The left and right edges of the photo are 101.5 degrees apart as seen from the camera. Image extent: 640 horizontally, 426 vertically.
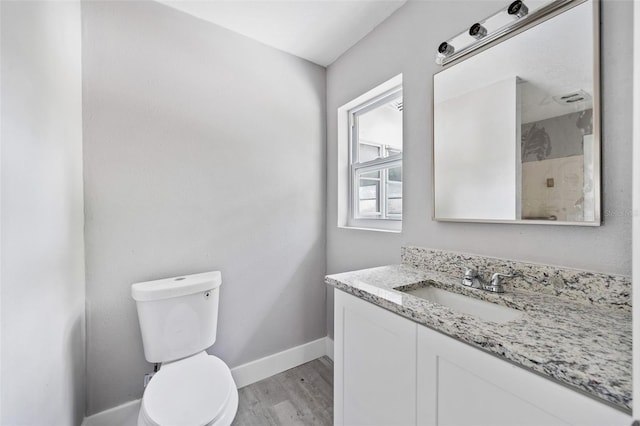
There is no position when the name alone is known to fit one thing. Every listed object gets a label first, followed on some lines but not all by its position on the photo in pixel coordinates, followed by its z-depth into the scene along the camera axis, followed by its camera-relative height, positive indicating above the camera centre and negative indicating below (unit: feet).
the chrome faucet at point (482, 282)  3.29 -0.95
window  6.07 +1.24
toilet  3.28 -2.42
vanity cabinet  1.82 -1.56
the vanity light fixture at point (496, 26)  3.12 +2.43
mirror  2.84 +1.04
